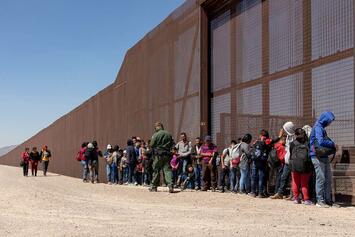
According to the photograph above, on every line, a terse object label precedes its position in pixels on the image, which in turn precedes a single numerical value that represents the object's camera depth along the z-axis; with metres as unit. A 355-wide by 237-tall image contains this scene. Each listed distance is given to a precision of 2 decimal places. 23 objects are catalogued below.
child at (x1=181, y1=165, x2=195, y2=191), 14.46
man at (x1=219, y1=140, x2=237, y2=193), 13.49
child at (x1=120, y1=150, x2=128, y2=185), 18.95
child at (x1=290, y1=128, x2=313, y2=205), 10.09
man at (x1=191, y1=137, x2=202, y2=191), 14.55
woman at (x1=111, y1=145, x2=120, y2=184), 19.86
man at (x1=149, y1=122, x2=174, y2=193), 13.28
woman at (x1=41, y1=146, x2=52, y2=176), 26.48
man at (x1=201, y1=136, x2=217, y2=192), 14.30
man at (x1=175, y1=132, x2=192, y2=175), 14.68
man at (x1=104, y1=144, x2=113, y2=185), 20.11
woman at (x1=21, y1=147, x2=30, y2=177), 27.29
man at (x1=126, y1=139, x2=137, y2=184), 17.75
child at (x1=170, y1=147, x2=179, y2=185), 15.03
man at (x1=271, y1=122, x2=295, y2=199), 10.74
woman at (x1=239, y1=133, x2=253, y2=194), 12.57
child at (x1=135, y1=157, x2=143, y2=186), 17.78
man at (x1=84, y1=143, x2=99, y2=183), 19.83
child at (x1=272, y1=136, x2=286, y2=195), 11.24
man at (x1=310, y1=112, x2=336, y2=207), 9.52
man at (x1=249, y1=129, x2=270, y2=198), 11.71
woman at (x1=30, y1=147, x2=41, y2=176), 26.86
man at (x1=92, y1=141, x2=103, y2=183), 19.90
